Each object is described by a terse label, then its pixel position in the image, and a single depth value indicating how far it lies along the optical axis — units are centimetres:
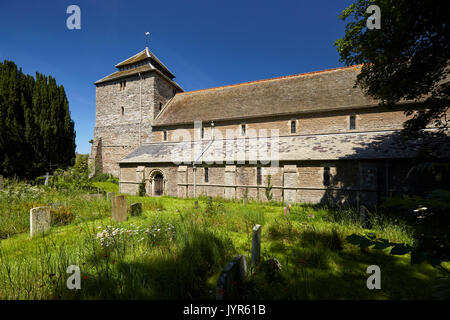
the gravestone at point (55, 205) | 835
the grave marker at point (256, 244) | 429
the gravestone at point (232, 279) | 258
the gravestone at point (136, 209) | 883
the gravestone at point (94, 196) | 1081
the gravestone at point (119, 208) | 784
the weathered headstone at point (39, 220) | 624
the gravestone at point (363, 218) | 672
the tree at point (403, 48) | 573
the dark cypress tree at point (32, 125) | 1420
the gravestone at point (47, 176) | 1488
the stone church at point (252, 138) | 1199
